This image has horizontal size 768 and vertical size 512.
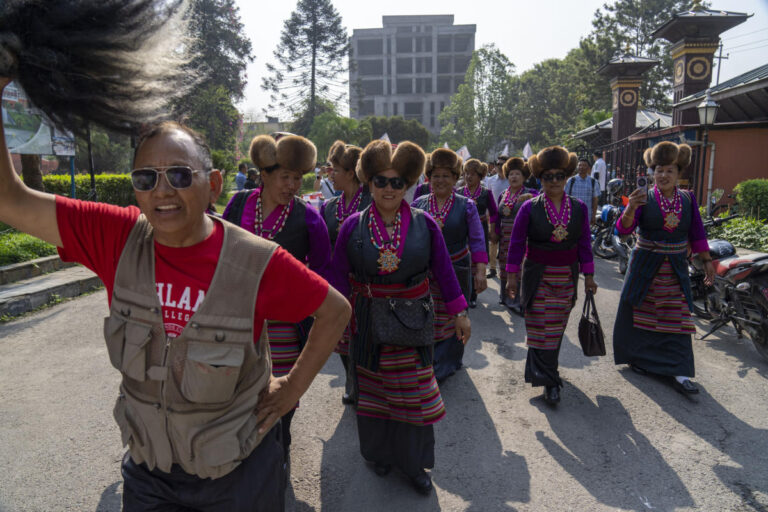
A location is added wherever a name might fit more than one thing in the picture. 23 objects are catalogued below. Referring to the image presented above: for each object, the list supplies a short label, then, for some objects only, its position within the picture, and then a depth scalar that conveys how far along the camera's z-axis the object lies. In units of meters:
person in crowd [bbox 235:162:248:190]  15.31
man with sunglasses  1.71
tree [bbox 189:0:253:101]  37.62
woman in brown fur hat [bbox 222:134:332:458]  3.62
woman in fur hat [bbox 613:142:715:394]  4.78
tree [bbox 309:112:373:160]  39.44
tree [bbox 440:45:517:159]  48.50
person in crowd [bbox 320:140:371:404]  5.23
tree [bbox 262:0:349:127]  49.06
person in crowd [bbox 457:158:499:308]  7.69
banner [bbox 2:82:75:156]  7.65
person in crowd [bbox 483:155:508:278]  9.56
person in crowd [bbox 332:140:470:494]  3.29
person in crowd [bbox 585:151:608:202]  13.63
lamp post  11.14
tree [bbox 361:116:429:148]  60.53
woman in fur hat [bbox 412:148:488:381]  4.86
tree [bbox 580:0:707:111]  36.53
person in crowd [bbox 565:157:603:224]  10.04
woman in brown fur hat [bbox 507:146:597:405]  4.57
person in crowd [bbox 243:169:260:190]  13.20
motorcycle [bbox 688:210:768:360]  5.41
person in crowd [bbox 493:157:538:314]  7.89
